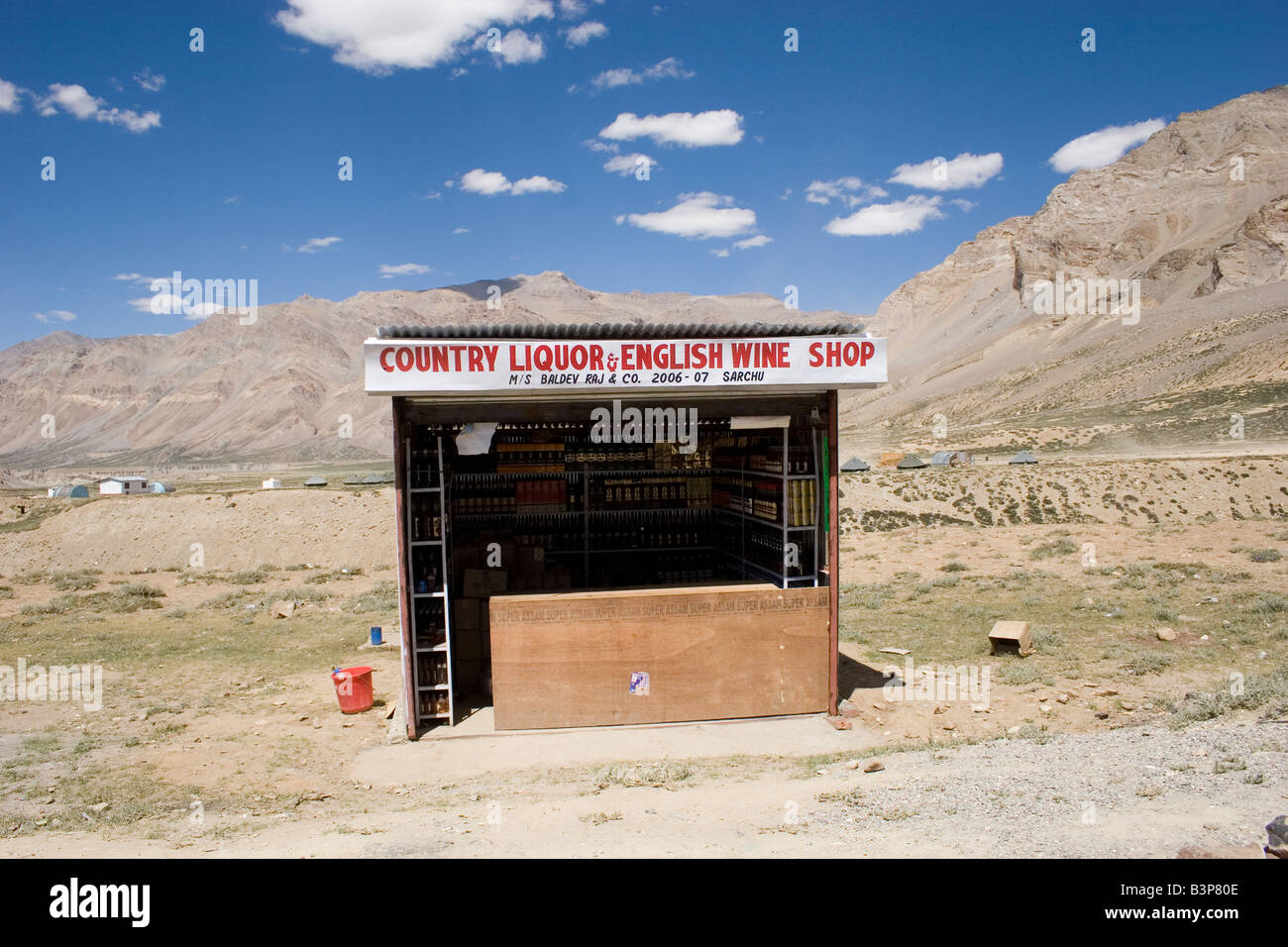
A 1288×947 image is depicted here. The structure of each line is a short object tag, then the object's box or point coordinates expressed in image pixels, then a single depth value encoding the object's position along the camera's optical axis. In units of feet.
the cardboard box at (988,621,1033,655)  46.32
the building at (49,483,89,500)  178.83
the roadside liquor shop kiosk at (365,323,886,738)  34.17
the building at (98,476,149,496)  184.44
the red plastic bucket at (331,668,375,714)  40.57
